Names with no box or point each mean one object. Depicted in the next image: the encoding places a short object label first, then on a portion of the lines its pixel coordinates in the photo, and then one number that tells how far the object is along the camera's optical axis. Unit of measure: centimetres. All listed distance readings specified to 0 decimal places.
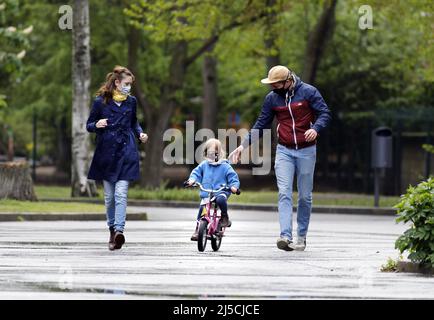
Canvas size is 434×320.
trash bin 2883
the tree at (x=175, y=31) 3494
